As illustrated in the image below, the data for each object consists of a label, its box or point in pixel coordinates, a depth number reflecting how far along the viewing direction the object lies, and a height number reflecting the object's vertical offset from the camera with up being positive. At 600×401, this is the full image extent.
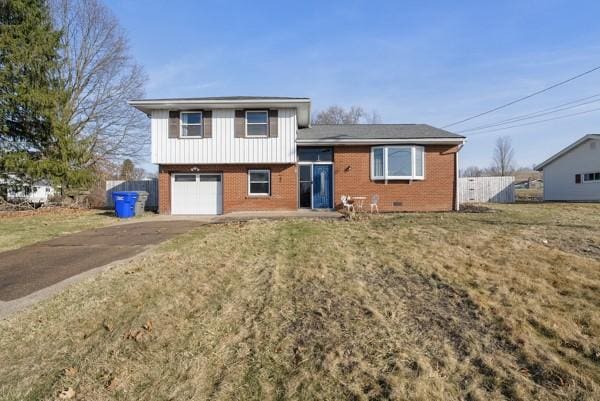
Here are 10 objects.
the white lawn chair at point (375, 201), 14.73 -0.15
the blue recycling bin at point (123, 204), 14.43 -0.24
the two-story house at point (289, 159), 14.79 +1.83
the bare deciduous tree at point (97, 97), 22.38 +7.40
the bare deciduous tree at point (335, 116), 45.84 +11.72
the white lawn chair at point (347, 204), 14.03 -0.25
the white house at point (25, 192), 17.70 +0.38
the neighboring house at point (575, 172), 23.64 +2.04
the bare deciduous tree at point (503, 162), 75.00 +8.41
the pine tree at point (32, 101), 16.47 +5.05
